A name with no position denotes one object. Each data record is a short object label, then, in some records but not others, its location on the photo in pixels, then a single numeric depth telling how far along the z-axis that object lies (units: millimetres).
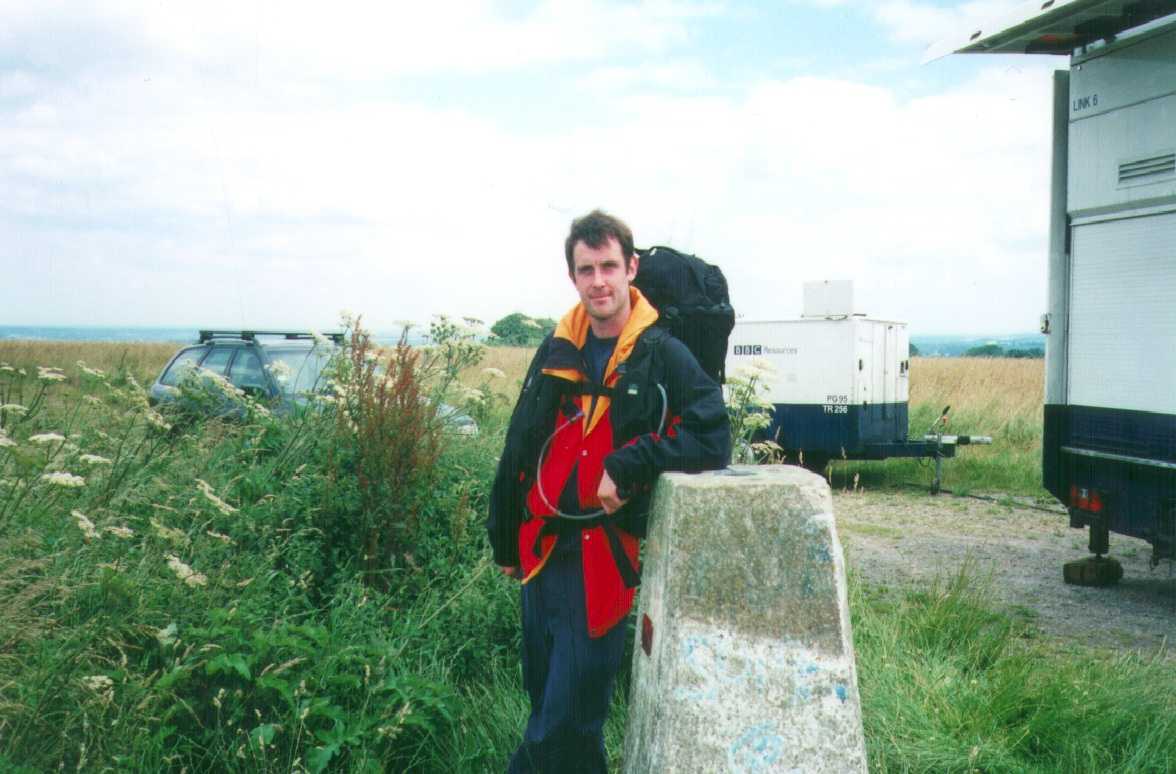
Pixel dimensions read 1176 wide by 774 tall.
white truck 6258
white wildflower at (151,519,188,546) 3742
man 2973
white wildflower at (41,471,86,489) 3301
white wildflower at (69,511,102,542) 3504
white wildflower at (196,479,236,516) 3812
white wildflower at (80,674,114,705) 3051
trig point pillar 2639
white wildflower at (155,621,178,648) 3420
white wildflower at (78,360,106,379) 4965
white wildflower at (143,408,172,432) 4555
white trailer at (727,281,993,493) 11281
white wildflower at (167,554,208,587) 3490
